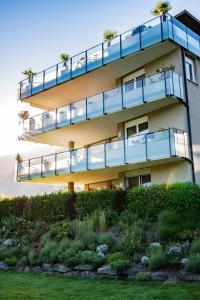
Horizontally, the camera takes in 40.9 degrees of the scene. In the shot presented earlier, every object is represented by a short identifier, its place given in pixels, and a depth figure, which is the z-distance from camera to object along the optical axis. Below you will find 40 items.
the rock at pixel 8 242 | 12.61
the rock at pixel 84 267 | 9.18
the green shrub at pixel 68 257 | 9.61
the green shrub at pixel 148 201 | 12.53
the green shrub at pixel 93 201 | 13.77
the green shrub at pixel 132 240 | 9.66
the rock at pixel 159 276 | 7.99
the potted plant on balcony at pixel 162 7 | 15.47
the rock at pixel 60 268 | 9.53
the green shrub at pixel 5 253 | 11.43
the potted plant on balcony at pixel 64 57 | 20.03
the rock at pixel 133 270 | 8.45
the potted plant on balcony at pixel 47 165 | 18.64
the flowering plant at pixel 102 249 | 10.05
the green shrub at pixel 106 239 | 10.55
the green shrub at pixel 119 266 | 8.53
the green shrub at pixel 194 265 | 7.79
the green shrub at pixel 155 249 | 8.93
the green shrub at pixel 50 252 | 10.30
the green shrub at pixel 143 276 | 8.05
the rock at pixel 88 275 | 8.84
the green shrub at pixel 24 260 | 10.81
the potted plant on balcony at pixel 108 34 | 18.18
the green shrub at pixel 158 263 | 8.39
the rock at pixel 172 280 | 7.66
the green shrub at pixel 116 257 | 9.21
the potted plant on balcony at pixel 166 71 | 14.55
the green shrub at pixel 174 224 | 10.11
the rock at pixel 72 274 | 9.19
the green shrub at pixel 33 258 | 10.57
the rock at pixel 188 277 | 7.66
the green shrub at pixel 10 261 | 10.89
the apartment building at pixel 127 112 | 14.77
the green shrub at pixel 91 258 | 9.21
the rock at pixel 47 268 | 10.04
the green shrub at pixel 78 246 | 10.45
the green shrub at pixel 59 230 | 12.07
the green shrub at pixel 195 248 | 8.67
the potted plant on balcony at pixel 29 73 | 20.67
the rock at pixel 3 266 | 10.80
